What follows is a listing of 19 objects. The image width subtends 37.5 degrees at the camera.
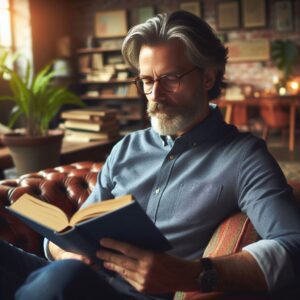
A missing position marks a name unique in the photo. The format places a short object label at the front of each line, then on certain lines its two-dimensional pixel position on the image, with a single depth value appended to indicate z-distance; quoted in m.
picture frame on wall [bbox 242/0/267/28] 7.02
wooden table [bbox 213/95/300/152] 5.52
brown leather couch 1.61
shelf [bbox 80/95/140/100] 7.81
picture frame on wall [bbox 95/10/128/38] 7.91
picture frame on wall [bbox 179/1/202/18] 7.36
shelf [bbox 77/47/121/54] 7.81
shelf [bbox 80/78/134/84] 7.72
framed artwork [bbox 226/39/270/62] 7.05
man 0.88
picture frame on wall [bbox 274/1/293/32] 6.87
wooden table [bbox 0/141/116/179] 2.80
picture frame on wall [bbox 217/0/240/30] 7.15
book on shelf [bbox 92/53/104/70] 7.99
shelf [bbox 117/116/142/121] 7.73
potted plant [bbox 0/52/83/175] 2.57
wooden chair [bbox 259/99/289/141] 5.61
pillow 1.06
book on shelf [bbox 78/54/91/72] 8.12
